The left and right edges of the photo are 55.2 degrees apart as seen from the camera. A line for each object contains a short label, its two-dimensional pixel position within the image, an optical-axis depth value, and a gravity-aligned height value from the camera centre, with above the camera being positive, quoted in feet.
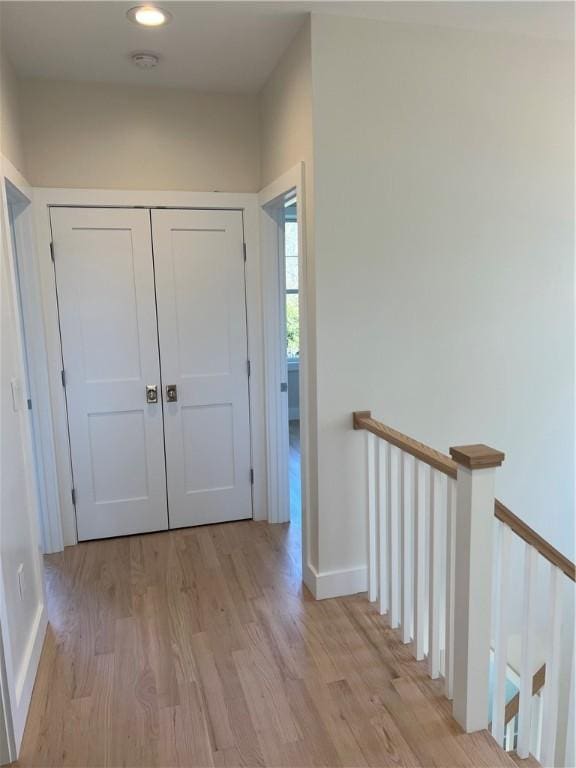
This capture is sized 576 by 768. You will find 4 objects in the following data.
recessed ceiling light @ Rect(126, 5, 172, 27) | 7.31 +3.98
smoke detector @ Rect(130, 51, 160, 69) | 8.77 +4.02
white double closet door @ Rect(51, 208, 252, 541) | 10.44 -1.05
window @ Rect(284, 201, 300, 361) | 21.49 +0.91
